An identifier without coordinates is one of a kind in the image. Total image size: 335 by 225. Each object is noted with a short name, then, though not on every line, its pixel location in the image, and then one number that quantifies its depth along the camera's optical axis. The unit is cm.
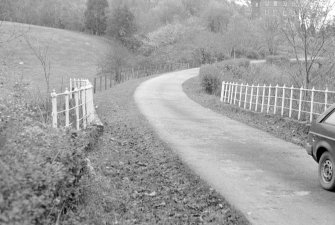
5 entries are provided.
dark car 734
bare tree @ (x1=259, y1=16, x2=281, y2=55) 5324
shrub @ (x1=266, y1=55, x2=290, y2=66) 4992
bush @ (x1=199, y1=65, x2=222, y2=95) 3108
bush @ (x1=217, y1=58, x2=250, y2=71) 3659
